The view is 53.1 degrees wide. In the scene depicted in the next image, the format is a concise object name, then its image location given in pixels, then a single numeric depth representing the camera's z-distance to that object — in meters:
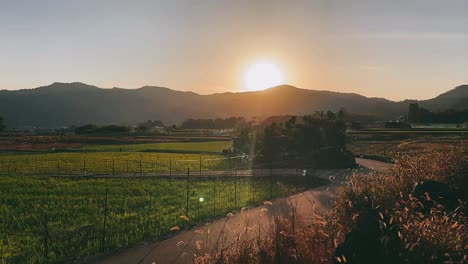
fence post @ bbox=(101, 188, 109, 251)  13.85
